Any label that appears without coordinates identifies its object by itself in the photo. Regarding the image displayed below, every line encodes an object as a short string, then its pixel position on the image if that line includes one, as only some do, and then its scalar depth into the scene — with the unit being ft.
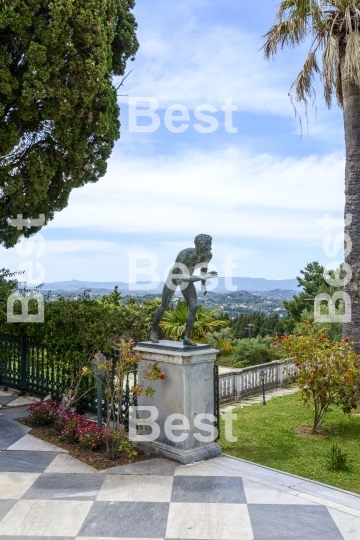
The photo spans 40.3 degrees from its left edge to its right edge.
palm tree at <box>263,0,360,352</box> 36.96
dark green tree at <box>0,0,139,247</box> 35.04
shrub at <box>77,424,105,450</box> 19.58
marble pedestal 18.63
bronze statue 18.81
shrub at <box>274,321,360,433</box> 26.66
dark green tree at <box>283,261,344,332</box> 91.45
